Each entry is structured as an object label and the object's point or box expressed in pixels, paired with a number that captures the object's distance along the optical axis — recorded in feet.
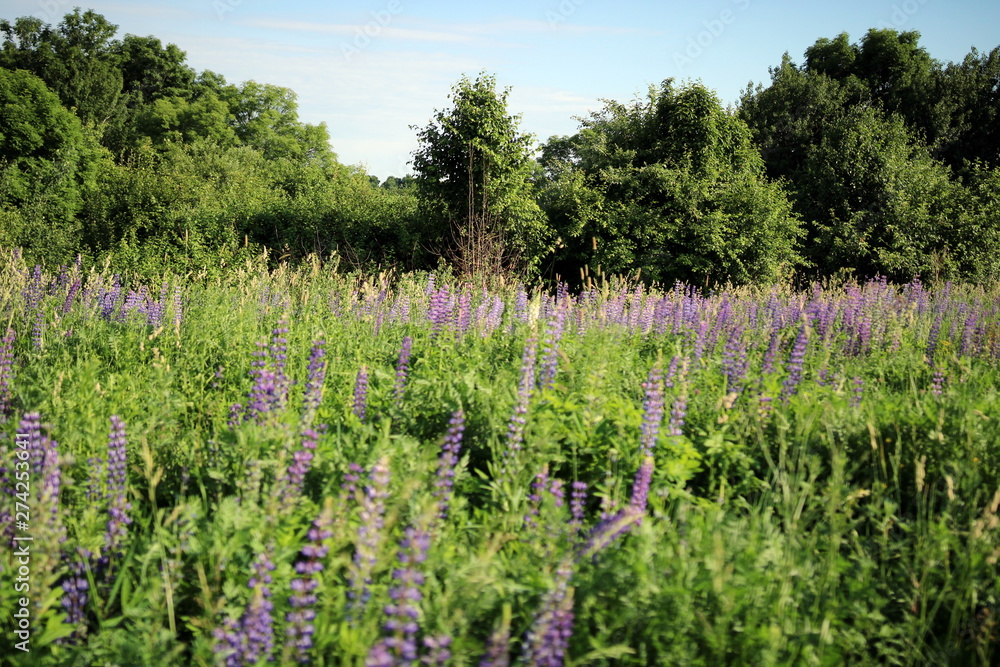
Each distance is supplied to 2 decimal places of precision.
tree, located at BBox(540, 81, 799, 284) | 49.49
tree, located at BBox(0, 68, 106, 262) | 68.85
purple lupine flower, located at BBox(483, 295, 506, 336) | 19.68
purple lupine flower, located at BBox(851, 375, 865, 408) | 14.51
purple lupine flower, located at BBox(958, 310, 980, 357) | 21.09
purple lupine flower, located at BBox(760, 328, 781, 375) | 16.55
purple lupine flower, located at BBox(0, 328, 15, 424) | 12.43
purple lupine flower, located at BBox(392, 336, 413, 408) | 12.92
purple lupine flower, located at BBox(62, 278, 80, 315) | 22.23
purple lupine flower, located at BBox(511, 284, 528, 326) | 21.05
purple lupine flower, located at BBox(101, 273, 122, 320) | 22.76
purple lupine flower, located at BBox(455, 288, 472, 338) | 19.42
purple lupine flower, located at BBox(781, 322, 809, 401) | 14.48
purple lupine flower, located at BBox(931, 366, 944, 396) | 15.66
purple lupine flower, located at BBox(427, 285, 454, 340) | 18.94
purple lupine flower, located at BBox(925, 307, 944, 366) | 21.37
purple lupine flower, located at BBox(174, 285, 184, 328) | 18.92
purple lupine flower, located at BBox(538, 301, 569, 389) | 13.25
